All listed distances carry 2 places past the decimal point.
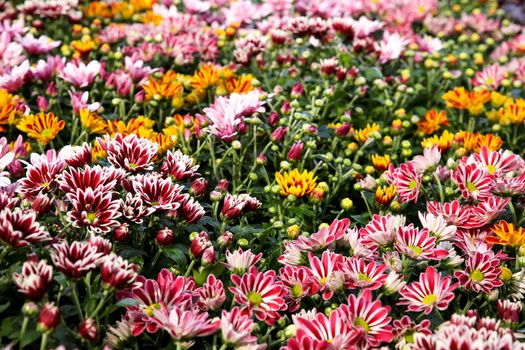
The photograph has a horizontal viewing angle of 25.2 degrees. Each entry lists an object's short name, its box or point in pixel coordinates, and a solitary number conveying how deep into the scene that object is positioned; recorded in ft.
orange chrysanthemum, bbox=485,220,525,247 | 3.50
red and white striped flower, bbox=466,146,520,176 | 3.80
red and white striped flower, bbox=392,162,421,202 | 3.68
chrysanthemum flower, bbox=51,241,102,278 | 3.02
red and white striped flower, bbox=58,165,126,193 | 3.26
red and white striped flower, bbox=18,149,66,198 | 3.32
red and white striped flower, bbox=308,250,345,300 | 3.25
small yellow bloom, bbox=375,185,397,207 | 3.67
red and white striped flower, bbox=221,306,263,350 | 3.05
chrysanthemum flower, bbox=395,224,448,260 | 3.33
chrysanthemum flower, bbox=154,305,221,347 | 3.02
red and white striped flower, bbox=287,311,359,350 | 3.05
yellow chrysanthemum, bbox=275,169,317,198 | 3.65
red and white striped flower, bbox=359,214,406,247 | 3.38
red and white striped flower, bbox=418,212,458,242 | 3.44
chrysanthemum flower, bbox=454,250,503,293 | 3.35
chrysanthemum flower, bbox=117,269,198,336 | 3.13
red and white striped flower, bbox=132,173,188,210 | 3.30
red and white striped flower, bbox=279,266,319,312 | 3.28
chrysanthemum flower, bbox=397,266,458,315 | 3.22
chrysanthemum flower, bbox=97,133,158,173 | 3.41
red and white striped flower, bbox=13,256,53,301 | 2.97
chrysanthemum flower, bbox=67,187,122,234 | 3.18
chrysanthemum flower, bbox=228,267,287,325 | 3.20
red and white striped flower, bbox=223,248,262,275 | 3.31
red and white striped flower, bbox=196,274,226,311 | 3.20
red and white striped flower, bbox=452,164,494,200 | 3.66
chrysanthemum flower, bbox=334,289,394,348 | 3.13
